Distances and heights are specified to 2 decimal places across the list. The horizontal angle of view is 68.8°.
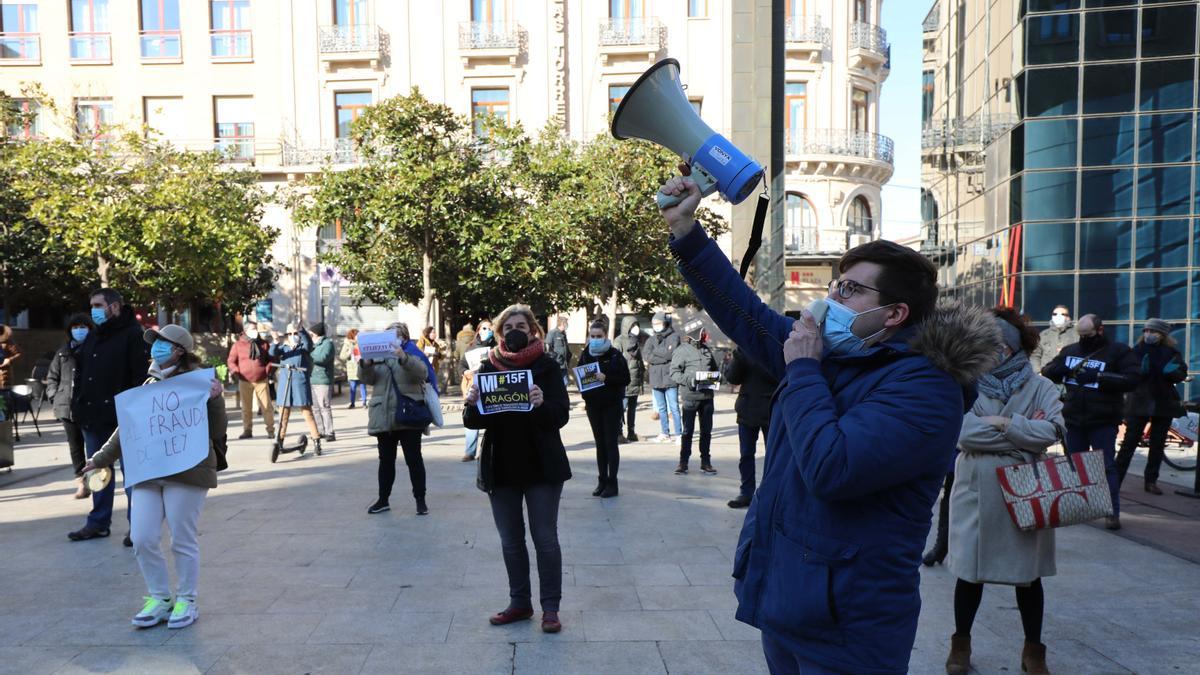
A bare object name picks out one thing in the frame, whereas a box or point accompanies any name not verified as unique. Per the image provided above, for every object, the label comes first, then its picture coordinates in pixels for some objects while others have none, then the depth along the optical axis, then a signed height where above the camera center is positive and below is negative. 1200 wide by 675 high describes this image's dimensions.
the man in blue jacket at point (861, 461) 2.01 -0.40
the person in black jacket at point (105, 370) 6.78 -0.56
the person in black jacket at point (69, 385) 8.21 -0.88
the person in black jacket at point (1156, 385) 8.58 -1.00
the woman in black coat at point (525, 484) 4.75 -1.04
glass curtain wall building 17.92 +2.57
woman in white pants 4.85 -1.32
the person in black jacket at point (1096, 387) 7.32 -0.86
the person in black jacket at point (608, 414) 8.68 -1.25
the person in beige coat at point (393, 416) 7.74 -1.07
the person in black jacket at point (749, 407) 7.88 -1.06
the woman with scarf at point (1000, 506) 4.14 -1.07
